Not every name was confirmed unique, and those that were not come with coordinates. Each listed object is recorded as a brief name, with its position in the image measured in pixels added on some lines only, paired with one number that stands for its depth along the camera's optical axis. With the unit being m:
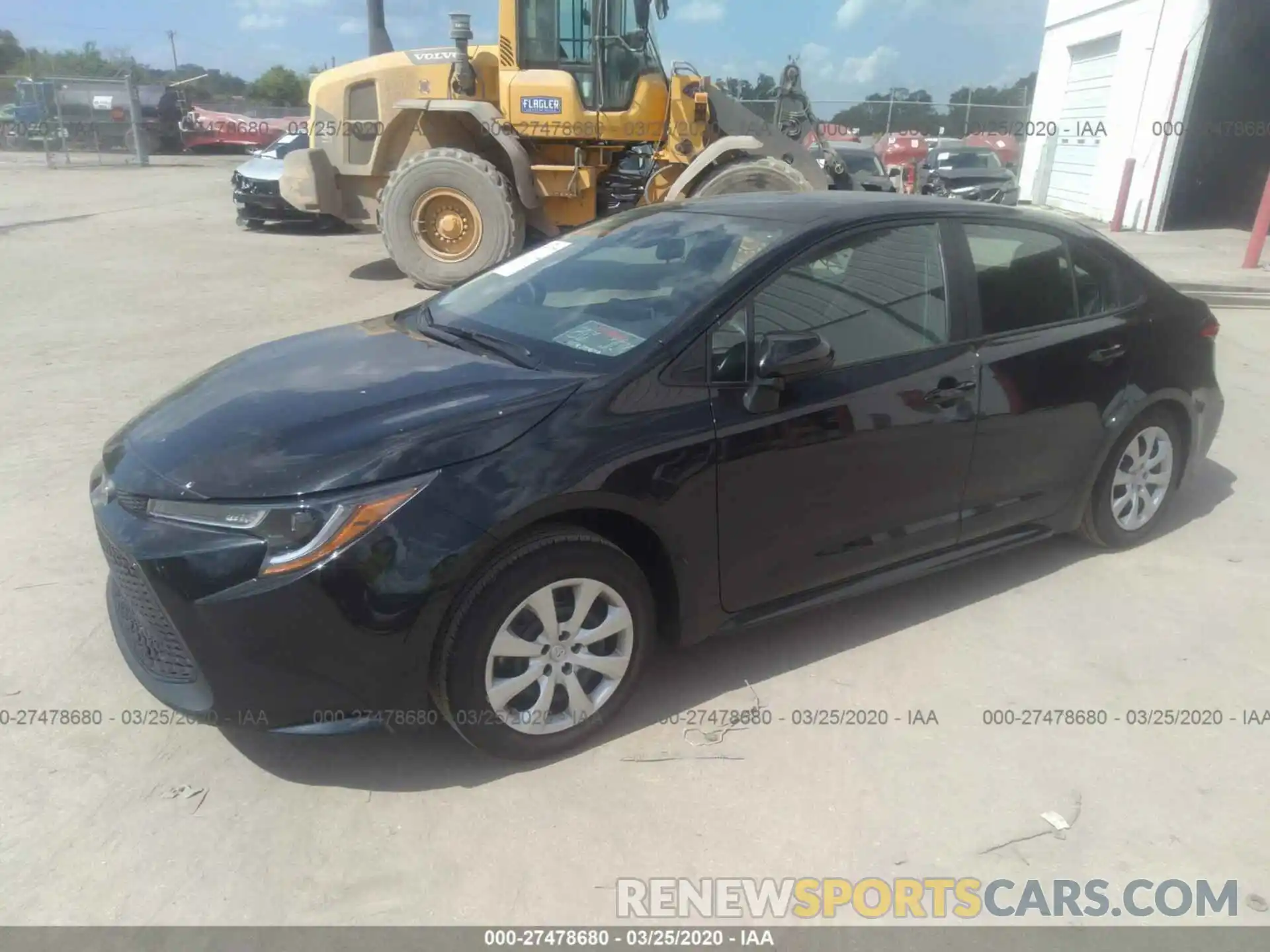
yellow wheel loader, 9.82
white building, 15.73
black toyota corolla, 2.47
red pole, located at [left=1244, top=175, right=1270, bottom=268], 11.76
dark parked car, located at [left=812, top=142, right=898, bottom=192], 14.95
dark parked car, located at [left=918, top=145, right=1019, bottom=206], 17.42
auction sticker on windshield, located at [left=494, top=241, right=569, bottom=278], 3.86
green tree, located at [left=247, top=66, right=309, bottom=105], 61.75
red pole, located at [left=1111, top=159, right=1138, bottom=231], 16.48
